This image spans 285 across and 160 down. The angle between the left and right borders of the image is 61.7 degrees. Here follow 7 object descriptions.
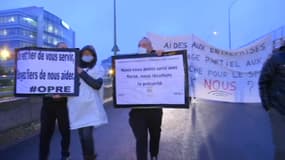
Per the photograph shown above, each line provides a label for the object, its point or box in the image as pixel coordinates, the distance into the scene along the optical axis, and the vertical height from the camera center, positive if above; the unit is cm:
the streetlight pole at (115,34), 1652 +389
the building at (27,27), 5492 +1412
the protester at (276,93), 228 -9
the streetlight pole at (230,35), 2590 +543
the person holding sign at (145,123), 302 -50
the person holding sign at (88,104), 306 -24
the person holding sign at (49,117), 330 -44
